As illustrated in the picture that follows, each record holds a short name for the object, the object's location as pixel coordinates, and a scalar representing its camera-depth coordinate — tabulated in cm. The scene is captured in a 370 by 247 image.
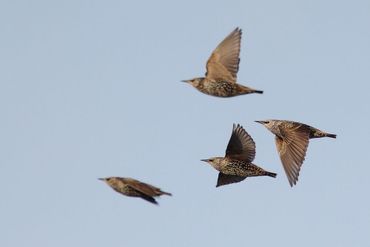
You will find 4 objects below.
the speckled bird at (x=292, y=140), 2183
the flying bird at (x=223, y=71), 2152
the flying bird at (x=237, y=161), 2206
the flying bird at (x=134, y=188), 1812
